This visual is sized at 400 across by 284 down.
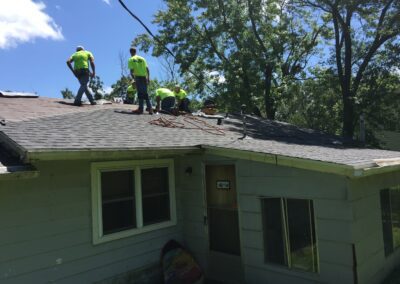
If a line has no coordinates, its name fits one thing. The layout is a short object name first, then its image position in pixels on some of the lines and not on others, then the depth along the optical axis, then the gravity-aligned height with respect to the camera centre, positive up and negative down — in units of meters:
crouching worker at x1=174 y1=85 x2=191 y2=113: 12.87 +1.89
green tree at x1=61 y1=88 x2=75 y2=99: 45.38 +8.04
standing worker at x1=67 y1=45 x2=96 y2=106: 10.15 +2.43
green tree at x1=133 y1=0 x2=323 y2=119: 21.27 +6.25
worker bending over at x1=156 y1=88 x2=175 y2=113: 11.42 +1.67
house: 5.67 -0.85
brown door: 7.56 -1.41
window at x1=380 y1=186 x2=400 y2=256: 7.54 -1.45
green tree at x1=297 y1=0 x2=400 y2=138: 17.06 +5.29
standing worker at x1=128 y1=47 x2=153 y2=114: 10.09 +2.16
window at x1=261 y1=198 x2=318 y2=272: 6.46 -1.42
